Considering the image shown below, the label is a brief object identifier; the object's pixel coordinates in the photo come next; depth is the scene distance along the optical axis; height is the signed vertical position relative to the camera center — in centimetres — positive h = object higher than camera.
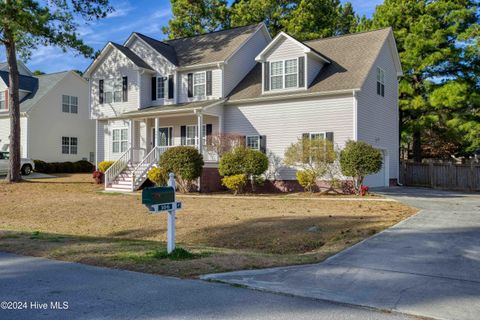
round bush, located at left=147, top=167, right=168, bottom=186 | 2130 -39
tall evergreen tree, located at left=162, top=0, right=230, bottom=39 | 3941 +1323
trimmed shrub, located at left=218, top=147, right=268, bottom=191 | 2041 +21
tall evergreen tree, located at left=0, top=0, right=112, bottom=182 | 2294 +731
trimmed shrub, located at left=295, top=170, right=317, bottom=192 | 1992 -46
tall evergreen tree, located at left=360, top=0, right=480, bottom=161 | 2566 +615
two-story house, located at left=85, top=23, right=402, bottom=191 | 2158 +385
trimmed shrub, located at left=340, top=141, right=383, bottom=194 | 1834 +30
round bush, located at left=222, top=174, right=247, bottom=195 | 2017 -64
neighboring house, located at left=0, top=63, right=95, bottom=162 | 3347 +384
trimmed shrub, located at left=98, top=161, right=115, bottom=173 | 2567 +16
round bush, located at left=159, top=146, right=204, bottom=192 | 2048 +26
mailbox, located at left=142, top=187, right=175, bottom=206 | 750 -46
